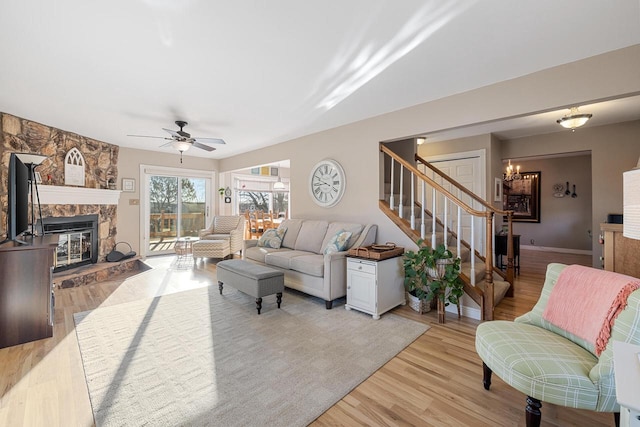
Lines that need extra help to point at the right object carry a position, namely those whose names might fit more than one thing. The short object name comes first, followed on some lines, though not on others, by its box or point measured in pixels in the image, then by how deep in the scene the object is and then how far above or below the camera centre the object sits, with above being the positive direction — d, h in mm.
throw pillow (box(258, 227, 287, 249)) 4581 -435
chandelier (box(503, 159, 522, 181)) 6190 +882
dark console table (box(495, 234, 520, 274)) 4590 -639
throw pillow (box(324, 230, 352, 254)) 3535 -385
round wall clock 4316 +487
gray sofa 3322 -590
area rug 1683 -1161
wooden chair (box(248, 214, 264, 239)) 7961 -440
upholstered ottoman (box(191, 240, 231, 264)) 5516 -713
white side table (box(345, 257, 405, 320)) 3012 -808
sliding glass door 6484 +117
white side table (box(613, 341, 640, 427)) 832 -554
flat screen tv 2609 +139
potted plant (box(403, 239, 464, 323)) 2891 -662
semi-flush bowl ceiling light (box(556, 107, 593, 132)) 3500 +1188
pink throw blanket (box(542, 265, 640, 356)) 1369 -488
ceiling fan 3852 +1006
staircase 2953 -213
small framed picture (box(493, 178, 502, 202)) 5016 +409
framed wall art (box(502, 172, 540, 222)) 7629 +441
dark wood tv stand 2451 -719
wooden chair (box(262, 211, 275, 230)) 7888 -275
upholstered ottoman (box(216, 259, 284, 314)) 3117 -775
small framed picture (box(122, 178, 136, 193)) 5938 +604
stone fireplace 4434 -17
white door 4895 +591
